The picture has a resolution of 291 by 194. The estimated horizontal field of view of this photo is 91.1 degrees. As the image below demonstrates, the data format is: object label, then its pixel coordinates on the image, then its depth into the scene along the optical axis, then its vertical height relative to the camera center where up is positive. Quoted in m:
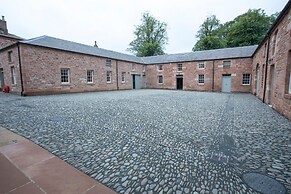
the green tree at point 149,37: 34.78 +11.94
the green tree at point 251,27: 25.75 +10.18
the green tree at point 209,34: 30.02 +11.27
